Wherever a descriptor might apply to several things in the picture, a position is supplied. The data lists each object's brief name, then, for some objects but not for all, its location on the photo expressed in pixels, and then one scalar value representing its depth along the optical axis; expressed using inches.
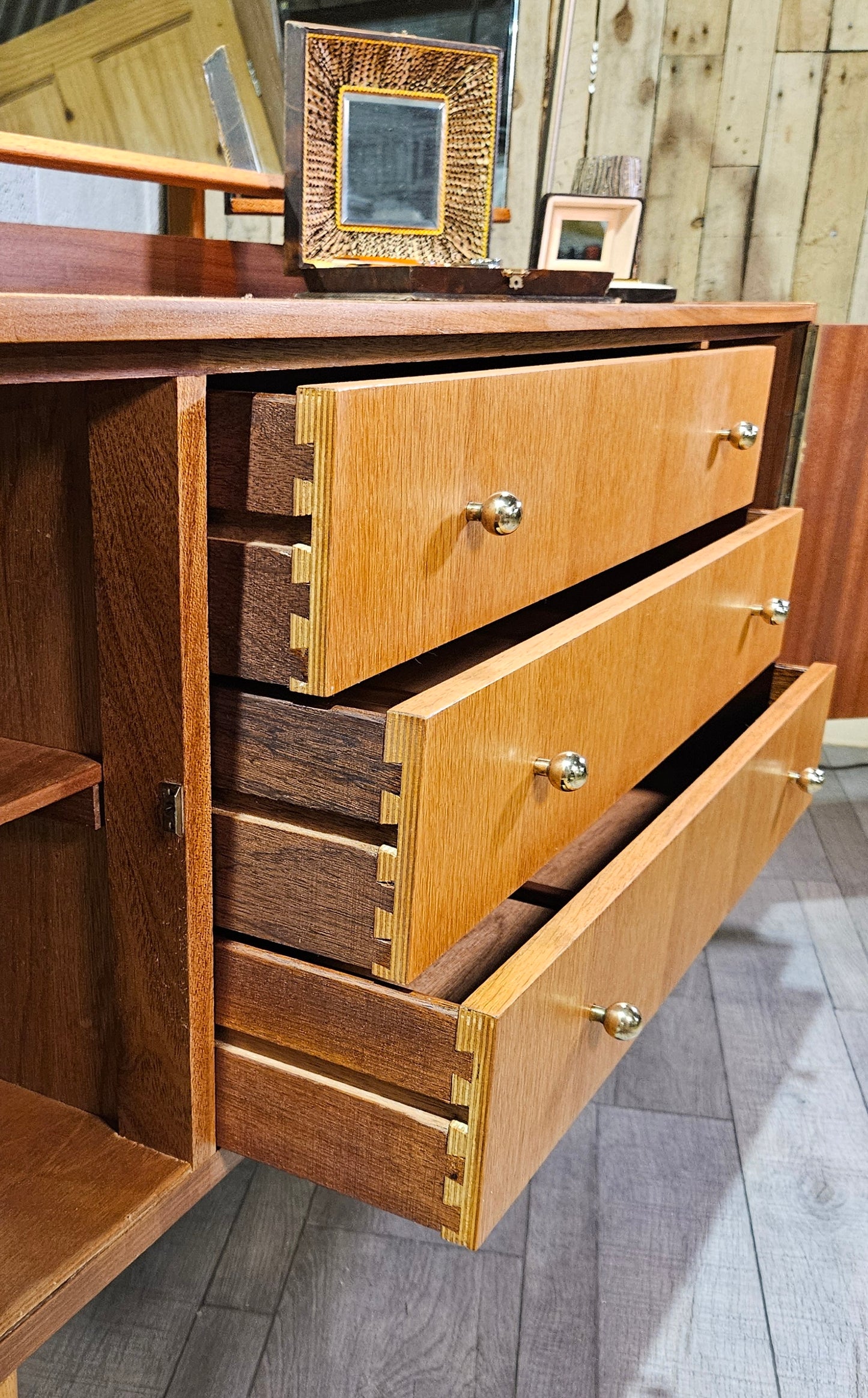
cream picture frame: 47.4
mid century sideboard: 21.2
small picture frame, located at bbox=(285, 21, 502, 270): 30.8
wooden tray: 29.1
